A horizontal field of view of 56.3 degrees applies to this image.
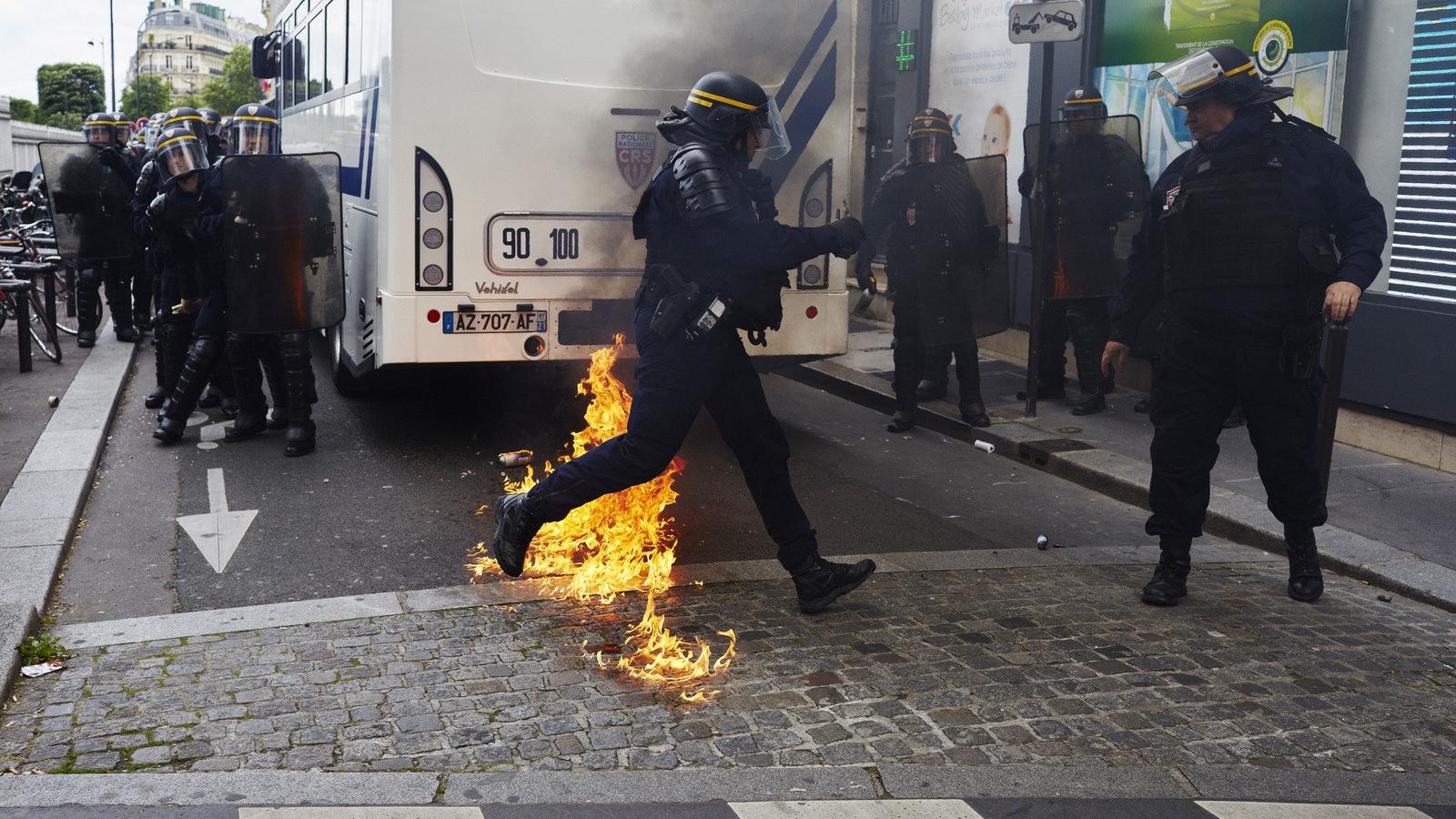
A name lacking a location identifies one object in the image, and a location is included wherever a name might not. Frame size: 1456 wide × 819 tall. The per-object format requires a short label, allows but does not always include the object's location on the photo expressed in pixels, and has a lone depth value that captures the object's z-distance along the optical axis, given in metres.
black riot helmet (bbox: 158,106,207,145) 8.22
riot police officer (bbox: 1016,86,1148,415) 8.80
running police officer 4.71
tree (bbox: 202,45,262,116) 90.06
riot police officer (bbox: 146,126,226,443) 7.83
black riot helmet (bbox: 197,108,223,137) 12.72
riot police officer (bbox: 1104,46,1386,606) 4.96
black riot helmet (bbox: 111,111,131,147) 12.09
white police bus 7.07
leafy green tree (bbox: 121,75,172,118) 98.69
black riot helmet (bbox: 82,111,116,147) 11.77
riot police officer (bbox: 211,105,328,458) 7.66
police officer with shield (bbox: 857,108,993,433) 8.43
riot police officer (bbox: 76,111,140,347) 11.40
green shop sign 8.30
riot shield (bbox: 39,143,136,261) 11.14
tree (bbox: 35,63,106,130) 77.81
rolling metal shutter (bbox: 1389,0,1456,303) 7.56
